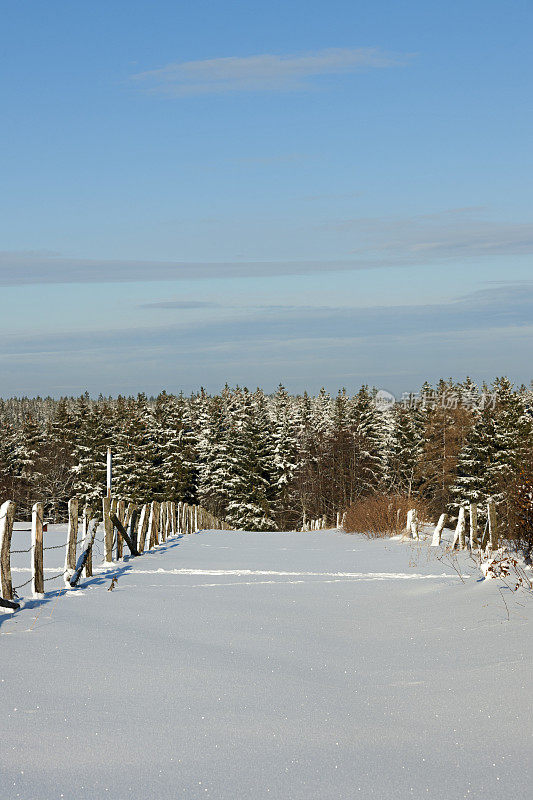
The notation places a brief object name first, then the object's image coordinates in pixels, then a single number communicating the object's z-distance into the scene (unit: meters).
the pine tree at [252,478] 75.81
